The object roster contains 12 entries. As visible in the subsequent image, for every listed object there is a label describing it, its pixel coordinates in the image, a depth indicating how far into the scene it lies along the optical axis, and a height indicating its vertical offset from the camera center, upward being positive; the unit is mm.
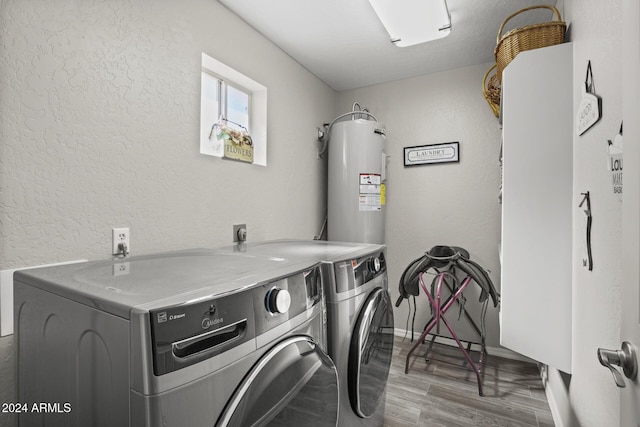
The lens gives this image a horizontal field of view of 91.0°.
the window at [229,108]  1926 +717
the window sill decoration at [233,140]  1935 +459
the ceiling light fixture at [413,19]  1759 +1167
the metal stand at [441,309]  2214 -704
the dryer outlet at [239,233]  1978 -129
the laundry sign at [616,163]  882 +146
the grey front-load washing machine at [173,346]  585 -299
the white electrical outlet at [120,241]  1340 -122
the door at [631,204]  567 +16
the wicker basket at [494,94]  2149 +824
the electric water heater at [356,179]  2666 +288
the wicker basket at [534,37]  1513 +870
